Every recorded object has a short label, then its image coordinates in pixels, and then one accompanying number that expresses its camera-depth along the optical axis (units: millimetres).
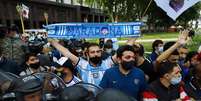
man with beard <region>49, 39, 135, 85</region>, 2689
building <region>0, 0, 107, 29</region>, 19018
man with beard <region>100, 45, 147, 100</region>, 2347
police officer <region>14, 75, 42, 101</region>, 1576
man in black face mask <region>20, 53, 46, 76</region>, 2946
